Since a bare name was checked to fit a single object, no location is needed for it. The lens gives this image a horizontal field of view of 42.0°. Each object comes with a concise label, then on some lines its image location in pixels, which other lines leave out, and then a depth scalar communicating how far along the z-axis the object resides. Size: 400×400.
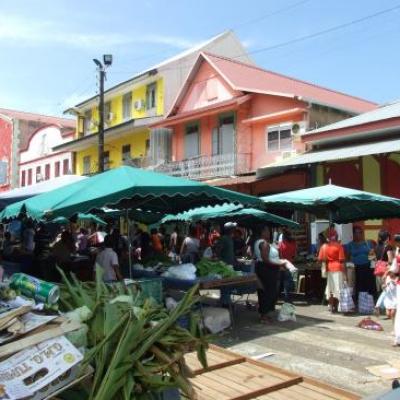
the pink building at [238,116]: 20.48
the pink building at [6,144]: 43.34
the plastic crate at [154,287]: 7.54
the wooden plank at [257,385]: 3.91
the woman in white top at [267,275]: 9.12
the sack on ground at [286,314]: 9.27
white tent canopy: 11.58
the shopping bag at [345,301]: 9.93
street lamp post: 21.15
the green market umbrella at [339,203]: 10.92
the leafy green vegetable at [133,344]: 3.02
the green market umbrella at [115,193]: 7.63
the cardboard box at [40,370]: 2.68
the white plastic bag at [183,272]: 8.58
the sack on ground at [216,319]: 8.23
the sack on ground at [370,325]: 8.53
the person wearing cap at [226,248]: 10.62
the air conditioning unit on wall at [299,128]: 19.77
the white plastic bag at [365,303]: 10.12
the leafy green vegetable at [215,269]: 8.84
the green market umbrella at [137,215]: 11.92
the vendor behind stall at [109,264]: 8.42
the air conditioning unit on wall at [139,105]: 29.77
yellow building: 27.78
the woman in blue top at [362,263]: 10.45
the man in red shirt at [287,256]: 11.62
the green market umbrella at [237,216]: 12.91
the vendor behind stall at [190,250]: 13.89
